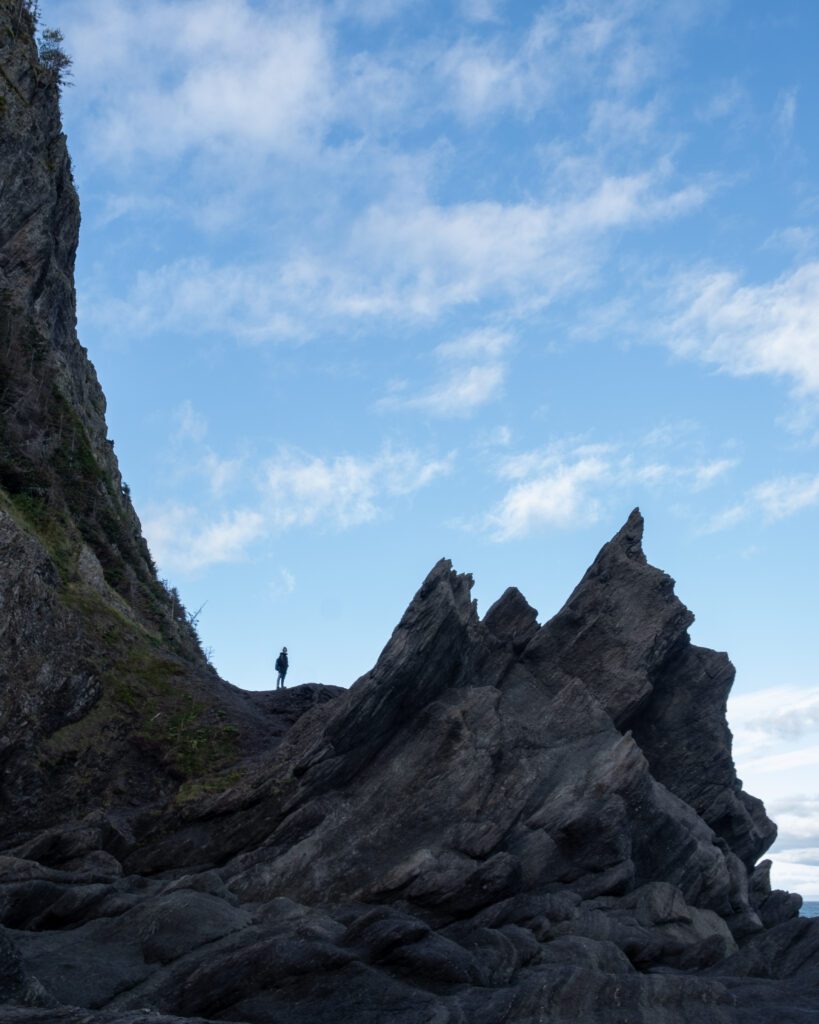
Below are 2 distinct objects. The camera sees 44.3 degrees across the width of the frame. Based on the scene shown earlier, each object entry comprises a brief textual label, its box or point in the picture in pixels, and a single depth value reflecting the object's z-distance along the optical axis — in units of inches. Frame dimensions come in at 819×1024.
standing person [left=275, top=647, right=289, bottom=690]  2564.0
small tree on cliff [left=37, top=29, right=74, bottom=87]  2645.2
